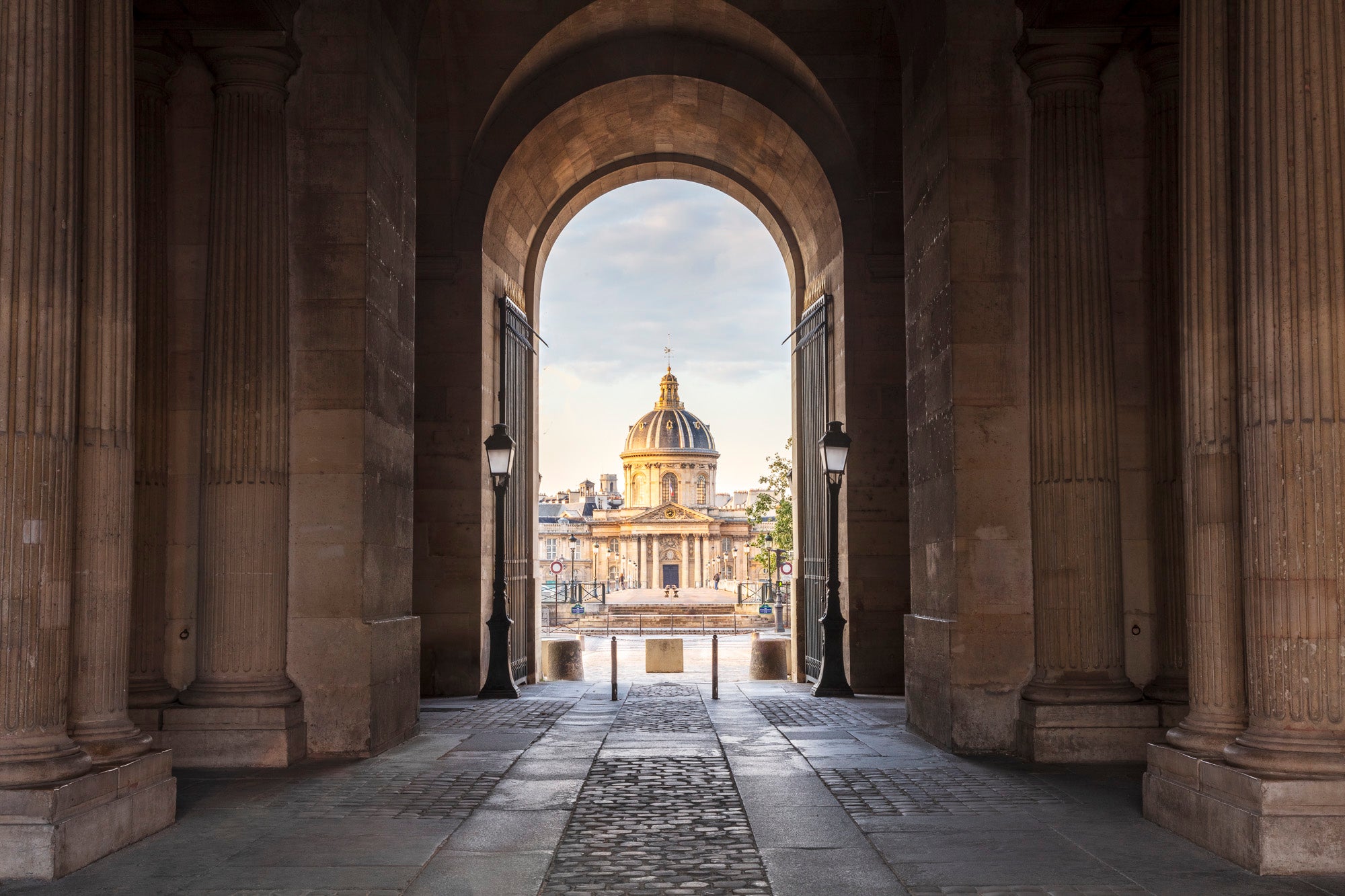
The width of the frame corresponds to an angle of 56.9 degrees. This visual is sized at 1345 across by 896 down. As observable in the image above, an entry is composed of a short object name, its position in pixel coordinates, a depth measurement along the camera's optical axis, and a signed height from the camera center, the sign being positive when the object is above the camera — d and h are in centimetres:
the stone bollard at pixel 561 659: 2466 -248
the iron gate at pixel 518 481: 2042 +94
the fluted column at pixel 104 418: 773 +76
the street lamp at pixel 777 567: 4516 -135
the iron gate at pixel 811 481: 2050 +89
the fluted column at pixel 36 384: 707 +89
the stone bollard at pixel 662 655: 2561 -251
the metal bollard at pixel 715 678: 1772 -209
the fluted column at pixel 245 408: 1062 +112
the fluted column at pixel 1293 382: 708 +85
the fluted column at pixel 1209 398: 780 +84
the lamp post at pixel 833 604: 1753 -106
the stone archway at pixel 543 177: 1858 +495
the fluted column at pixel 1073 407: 1080 +109
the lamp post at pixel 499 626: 1773 -125
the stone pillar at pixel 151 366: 1063 +149
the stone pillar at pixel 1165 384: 1080 +129
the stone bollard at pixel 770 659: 2361 -241
